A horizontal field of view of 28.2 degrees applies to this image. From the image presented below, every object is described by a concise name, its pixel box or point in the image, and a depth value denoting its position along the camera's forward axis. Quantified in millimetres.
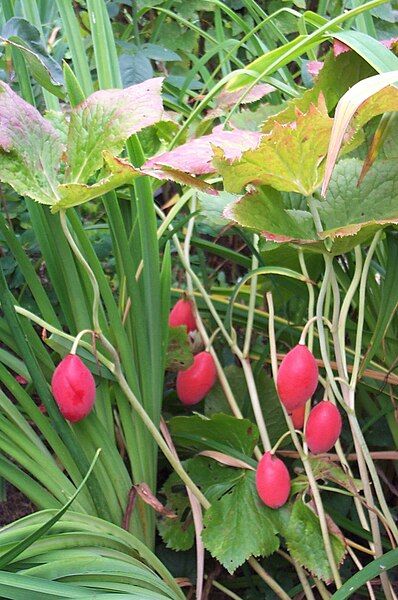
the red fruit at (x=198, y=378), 1074
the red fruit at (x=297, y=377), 905
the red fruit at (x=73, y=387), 880
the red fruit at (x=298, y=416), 1042
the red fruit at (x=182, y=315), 1107
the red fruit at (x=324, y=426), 925
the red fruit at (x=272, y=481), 956
